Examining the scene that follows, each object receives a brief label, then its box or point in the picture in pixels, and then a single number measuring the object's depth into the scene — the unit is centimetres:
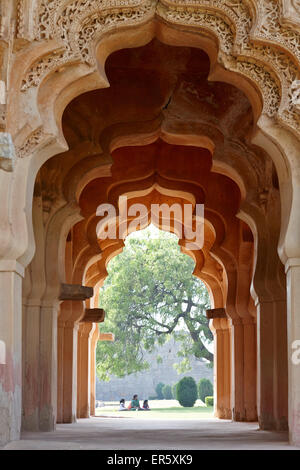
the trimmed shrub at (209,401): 3769
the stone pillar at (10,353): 780
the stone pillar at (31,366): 1202
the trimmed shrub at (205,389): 4262
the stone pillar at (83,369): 1911
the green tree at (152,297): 3712
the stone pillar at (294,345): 800
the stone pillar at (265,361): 1256
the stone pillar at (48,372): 1223
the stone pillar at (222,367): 1927
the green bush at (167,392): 4903
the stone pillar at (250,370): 1609
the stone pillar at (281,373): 1225
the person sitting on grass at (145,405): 3238
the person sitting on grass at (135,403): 3196
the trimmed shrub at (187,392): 3844
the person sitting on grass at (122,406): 3160
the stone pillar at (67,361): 1541
